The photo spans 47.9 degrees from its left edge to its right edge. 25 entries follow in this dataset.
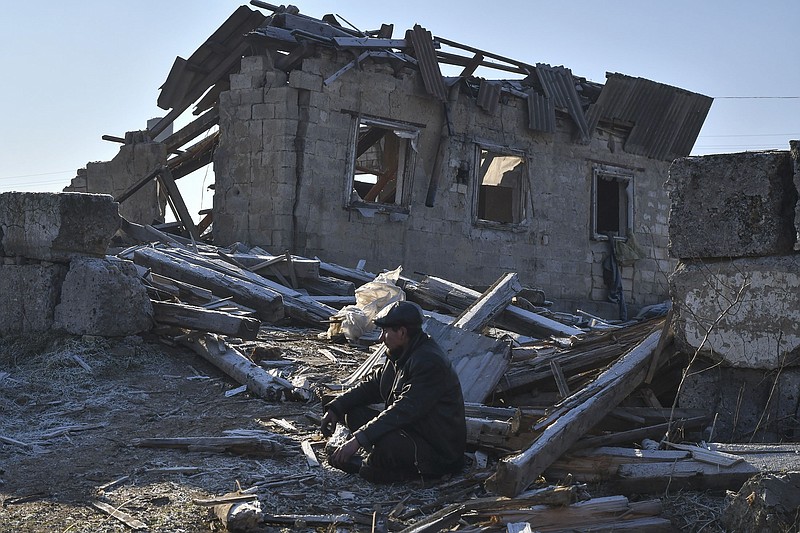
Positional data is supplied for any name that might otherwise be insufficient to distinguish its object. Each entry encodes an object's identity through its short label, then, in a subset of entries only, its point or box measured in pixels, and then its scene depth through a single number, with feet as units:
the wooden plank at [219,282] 33.73
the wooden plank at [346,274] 43.52
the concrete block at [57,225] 28.55
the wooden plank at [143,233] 43.34
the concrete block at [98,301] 28.19
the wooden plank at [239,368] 25.26
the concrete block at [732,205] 19.58
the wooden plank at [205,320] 28.48
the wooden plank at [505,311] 35.78
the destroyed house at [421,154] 48.21
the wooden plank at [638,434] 18.30
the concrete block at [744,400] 19.43
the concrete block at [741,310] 19.34
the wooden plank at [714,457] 16.66
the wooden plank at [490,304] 30.91
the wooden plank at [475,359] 22.29
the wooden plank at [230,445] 19.90
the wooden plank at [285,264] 40.93
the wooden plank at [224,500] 15.99
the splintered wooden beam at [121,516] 15.09
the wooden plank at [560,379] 21.69
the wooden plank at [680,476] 16.49
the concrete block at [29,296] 28.71
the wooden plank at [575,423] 15.83
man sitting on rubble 18.03
